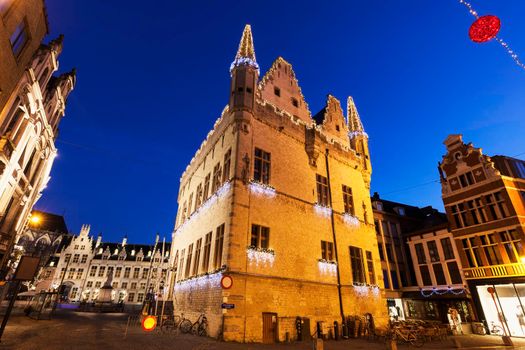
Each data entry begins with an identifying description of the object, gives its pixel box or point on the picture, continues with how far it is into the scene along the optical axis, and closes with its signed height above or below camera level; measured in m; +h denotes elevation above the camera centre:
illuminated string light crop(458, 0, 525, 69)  8.02 +7.74
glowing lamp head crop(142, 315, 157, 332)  8.88 -0.50
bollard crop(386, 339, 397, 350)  10.73 -1.18
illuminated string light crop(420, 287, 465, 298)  27.78 +2.03
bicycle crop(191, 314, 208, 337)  15.25 -1.04
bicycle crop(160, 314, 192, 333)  17.20 -1.08
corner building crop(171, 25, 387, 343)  15.62 +5.73
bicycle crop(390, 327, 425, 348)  15.63 -1.31
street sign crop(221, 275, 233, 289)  12.60 +1.06
